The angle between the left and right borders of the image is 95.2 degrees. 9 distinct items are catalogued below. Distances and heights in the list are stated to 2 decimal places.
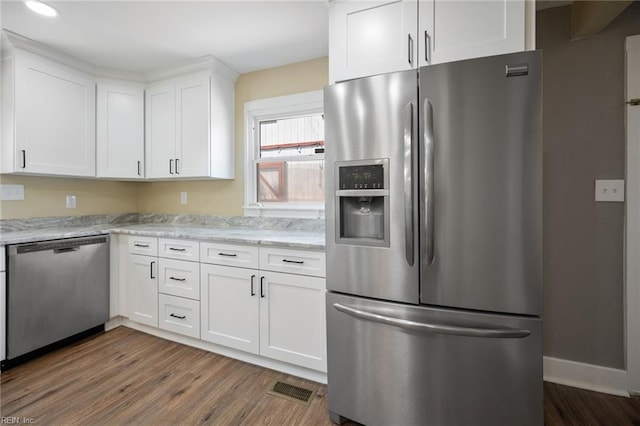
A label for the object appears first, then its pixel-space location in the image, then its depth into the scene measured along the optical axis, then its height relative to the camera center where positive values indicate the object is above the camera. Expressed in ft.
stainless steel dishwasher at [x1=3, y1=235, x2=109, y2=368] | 6.74 -2.02
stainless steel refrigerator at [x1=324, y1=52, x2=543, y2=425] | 4.06 -0.45
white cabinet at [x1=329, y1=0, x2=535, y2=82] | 4.43 +2.99
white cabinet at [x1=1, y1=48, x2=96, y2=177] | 7.52 +2.63
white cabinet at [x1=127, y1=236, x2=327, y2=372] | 6.20 -2.03
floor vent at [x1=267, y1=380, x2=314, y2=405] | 5.82 -3.72
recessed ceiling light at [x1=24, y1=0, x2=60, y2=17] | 6.12 +4.38
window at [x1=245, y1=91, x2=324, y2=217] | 8.62 +1.72
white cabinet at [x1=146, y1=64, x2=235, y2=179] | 8.77 +2.68
